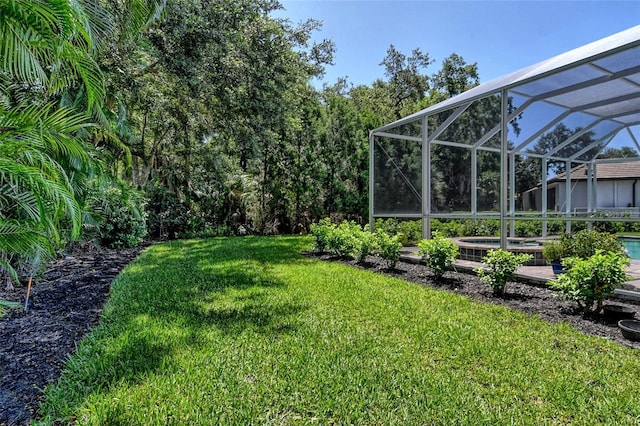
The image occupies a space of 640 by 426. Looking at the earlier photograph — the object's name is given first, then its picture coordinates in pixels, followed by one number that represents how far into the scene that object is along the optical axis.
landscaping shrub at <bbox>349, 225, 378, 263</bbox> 7.52
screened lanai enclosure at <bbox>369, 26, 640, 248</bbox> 6.80
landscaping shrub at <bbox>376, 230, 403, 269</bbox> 6.90
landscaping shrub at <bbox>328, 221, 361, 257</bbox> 7.89
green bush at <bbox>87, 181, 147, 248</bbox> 9.23
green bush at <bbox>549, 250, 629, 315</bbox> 3.85
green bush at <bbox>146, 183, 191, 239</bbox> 12.68
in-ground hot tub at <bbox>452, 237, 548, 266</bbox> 7.09
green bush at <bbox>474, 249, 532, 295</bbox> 4.93
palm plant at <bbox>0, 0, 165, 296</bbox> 2.05
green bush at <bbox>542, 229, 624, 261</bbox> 5.07
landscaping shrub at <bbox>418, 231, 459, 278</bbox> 5.90
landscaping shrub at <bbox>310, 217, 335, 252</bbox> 8.87
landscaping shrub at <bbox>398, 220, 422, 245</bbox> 9.41
